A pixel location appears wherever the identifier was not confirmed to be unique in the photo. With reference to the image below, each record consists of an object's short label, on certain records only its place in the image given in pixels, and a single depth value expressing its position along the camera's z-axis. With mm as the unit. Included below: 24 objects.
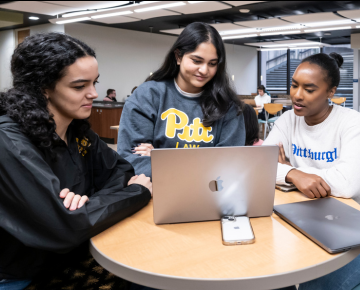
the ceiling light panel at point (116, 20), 7658
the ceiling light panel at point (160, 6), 5973
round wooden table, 733
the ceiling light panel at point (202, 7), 5973
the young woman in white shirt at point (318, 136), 1278
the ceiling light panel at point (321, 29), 8453
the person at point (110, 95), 8828
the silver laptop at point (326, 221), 856
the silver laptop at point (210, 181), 898
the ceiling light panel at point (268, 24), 7711
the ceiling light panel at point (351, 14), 6691
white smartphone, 892
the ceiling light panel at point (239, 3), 5905
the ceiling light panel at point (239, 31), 9004
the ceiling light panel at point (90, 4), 5914
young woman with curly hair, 863
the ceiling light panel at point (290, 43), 11414
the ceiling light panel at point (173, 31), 9323
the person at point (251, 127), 2387
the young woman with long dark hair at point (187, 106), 1547
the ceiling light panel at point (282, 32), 9003
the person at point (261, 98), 9477
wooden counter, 7258
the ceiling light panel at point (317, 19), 6957
